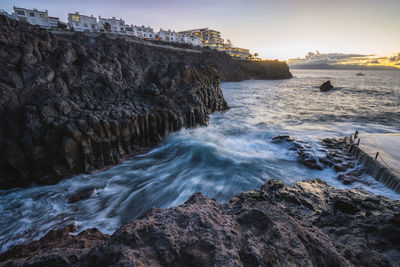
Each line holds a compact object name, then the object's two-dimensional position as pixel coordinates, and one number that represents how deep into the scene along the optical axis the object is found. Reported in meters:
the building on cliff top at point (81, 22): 45.66
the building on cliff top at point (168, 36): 73.46
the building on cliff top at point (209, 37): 117.50
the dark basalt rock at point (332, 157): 9.60
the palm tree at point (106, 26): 50.89
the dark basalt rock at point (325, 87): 49.42
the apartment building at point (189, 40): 82.92
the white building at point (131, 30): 58.25
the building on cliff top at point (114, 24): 52.19
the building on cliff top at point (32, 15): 38.81
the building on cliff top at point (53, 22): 42.89
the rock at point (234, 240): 2.48
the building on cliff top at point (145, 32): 63.22
